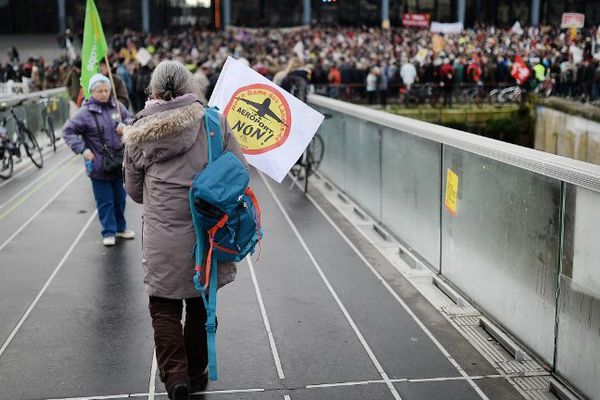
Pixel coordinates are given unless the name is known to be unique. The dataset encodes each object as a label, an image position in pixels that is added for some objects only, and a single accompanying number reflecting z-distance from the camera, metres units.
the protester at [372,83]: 26.62
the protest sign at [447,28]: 40.62
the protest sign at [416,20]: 45.22
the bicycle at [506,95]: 28.17
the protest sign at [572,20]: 36.66
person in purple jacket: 7.90
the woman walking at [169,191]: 4.27
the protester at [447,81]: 28.23
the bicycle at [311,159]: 11.89
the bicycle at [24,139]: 13.40
